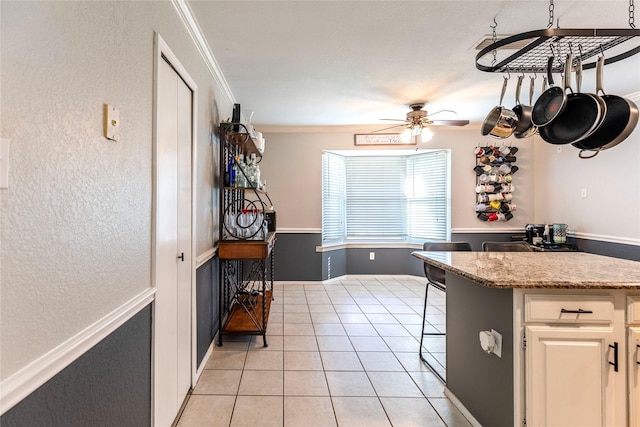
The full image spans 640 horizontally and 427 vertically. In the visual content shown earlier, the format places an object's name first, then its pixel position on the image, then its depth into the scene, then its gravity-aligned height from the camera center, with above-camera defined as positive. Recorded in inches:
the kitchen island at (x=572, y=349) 52.5 -23.1
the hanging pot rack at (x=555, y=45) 57.1 +36.8
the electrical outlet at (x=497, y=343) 57.5 -24.3
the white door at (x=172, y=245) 58.9 -6.7
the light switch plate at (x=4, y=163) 25.5 +4.4
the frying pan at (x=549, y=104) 66.2 +25.7
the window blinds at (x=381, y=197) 195.9 +12.0
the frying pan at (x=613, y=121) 64.1 +20.3
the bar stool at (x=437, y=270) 95.8 -18.7
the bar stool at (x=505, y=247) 108.7 -11.7
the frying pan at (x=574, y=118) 64.1 +21.7
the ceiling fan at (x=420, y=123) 134.5 +40.7
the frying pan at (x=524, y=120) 77.2 +24.3
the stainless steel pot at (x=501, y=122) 78.8 +24.3
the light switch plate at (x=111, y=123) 41.2 +12.7
